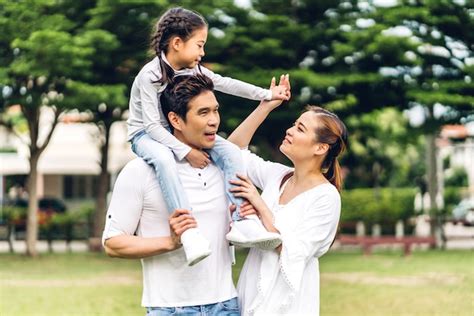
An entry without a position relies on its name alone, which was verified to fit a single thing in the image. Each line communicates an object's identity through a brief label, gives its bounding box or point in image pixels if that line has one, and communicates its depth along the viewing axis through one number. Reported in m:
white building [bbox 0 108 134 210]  45.73
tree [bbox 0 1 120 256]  24.70
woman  4.38
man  4.24
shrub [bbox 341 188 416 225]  34.66
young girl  4.22
